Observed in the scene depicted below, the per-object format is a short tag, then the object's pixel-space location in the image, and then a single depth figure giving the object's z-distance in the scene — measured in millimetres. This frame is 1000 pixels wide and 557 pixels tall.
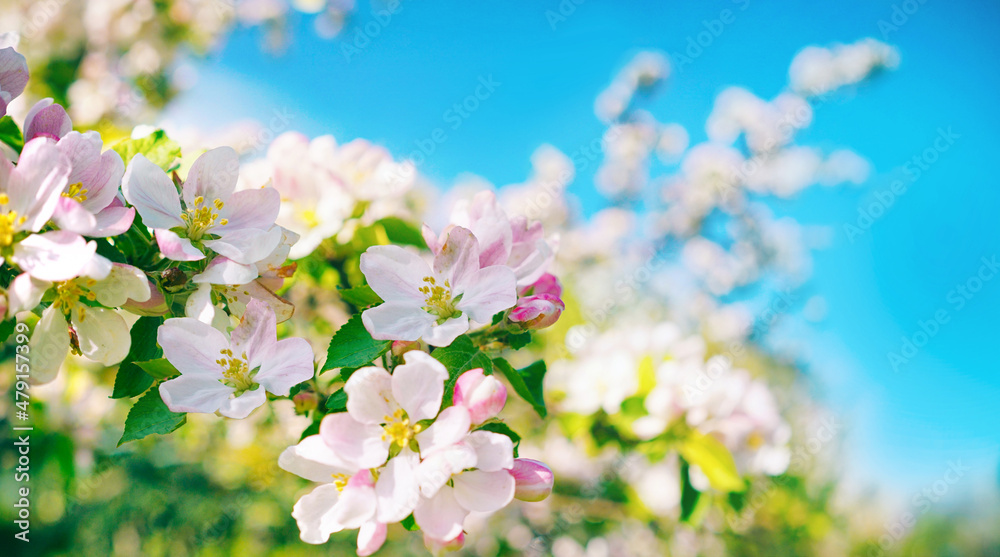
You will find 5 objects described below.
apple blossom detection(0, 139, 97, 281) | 292
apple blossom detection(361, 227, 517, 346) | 319
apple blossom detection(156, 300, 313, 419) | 309
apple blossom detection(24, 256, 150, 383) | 306
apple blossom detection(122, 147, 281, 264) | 314
